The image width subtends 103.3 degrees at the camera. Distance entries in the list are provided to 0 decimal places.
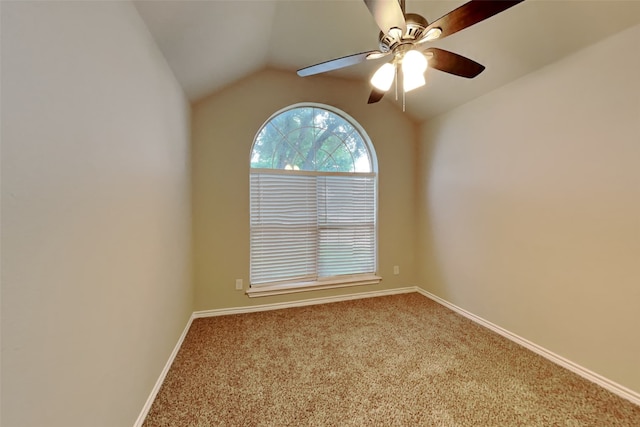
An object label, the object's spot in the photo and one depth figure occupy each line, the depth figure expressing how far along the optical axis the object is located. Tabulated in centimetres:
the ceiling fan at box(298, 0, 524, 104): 112
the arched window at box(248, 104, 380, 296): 299
